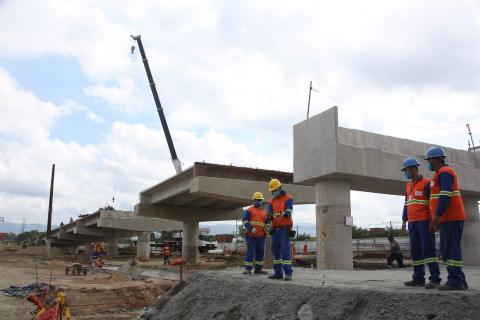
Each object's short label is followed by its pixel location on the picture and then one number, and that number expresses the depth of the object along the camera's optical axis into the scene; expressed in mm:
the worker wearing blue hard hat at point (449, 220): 5352
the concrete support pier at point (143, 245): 47469
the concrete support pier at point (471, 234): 19453
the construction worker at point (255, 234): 9172
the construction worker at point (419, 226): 5887
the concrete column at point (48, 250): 49162
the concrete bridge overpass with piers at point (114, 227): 44000
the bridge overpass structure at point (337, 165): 15148
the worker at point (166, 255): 28875
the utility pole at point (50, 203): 49797
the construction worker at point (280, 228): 7557
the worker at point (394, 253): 17812
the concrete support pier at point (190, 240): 33281
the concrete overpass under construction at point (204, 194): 22422
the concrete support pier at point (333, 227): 15258
